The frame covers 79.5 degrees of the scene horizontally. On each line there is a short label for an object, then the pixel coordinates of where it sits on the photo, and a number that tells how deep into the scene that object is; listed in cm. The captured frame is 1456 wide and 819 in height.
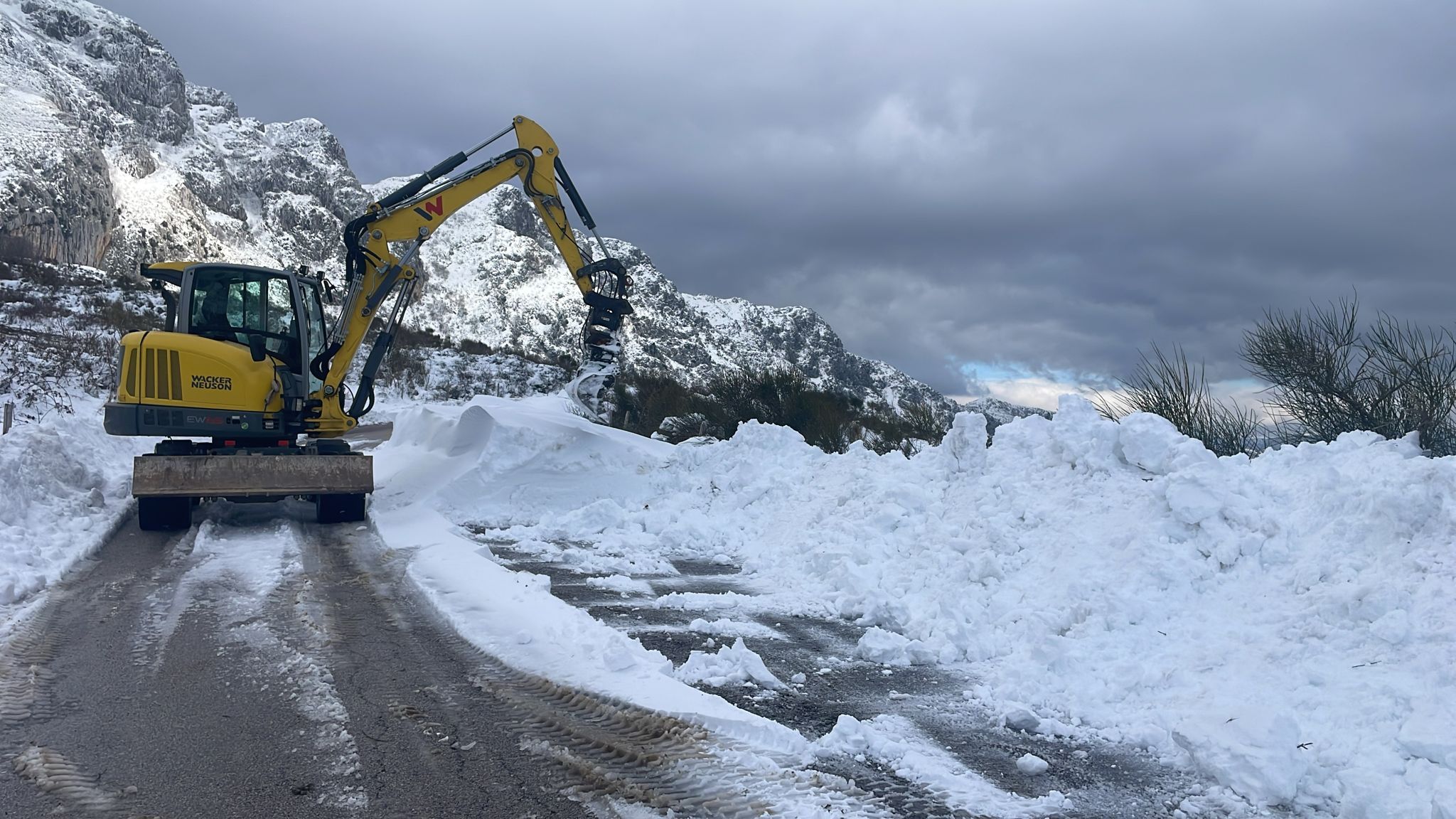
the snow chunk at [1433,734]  393
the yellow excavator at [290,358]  1005
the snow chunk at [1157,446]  730
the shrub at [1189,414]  1096
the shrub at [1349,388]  877
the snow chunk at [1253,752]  398
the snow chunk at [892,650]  603
